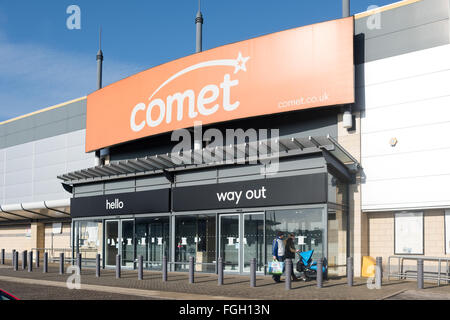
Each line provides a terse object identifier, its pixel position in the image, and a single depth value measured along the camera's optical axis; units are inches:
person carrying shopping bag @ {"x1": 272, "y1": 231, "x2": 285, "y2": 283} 701.9
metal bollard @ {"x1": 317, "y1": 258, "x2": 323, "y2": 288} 613.1
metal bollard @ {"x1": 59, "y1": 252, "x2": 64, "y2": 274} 911.7
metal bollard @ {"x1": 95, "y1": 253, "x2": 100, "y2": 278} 841.5
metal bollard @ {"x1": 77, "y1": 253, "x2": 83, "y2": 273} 872.3
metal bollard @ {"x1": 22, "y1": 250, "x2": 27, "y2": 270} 1048.7
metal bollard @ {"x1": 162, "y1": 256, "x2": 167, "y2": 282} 752.3
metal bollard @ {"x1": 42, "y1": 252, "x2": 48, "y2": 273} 950.2
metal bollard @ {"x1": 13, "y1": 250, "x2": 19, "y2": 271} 1024.4
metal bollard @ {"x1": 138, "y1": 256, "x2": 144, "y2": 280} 771.4
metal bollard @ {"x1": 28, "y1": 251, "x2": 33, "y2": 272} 995.8
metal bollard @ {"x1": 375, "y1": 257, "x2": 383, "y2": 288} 625.0
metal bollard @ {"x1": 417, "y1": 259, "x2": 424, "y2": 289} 610.9
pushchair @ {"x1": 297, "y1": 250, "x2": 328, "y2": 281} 701.3
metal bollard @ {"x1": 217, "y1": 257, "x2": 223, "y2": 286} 673.4
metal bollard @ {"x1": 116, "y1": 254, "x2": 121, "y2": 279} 802.8
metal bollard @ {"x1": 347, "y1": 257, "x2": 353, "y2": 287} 626.8
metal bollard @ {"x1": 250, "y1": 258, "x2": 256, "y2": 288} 642.8
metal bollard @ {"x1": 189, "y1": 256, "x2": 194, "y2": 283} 711.1
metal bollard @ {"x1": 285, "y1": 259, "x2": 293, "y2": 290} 599.8
